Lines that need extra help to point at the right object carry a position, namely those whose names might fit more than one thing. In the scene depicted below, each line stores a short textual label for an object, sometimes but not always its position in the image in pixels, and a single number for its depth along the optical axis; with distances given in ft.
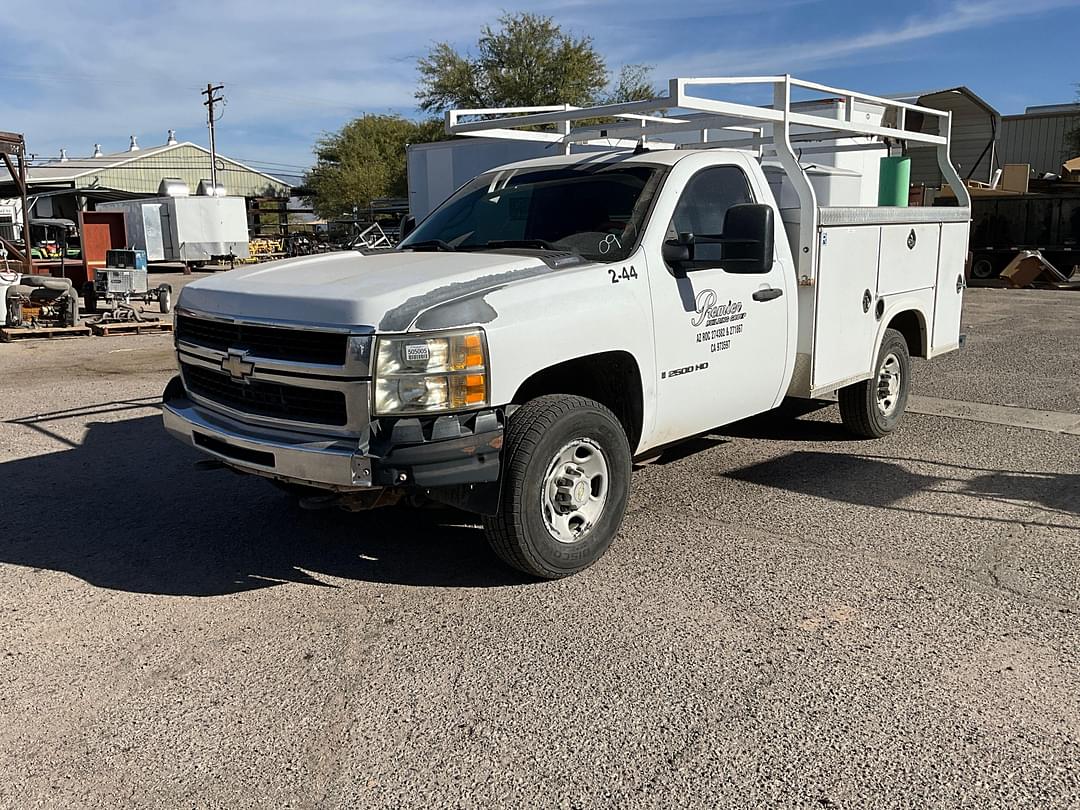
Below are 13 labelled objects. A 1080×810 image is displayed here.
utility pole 203.80
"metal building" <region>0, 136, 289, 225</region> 217.77
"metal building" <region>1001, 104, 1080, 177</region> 115.44
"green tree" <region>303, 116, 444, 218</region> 195.42
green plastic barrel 26.50
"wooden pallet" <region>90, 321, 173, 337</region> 49.67
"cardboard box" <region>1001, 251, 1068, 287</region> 72.54
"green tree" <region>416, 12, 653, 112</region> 162.91
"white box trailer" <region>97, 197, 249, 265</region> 114.32
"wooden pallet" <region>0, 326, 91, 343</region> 46.74
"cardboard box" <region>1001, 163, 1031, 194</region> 76.95
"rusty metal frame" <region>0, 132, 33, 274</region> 58.23
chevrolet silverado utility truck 12.85
